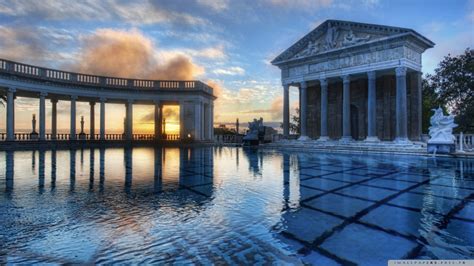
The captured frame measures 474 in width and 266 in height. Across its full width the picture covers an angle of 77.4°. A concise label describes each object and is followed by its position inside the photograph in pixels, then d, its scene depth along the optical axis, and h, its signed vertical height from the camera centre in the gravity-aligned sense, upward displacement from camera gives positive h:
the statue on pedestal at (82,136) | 30.17 -0.03
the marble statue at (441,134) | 17.17 +0.06
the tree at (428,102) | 28.49 +3.39
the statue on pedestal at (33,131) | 27.47 +0.47
